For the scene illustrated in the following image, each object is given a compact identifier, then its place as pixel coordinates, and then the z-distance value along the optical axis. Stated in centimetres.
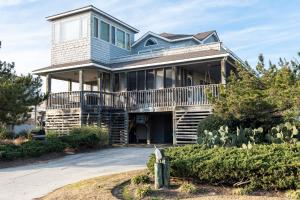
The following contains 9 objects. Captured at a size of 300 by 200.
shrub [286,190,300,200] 710
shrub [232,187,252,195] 772
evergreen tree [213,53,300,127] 1019
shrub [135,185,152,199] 790
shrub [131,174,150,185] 890
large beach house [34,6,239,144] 2014
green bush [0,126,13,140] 2203
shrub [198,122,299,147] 1043
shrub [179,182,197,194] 799
